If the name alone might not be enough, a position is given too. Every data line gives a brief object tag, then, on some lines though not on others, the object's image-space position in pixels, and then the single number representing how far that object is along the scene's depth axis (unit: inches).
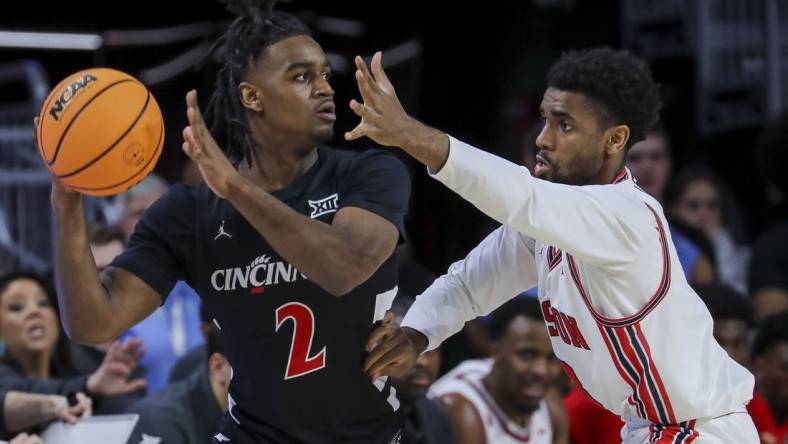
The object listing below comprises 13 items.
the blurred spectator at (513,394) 526.3
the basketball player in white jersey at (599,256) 283.7
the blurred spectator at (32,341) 454.3
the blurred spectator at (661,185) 594.9
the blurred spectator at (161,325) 543.2
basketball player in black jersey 323.3
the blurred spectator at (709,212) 661.9
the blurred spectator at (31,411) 418.9
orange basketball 313.4
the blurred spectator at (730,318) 533.3
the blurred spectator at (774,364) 533.6
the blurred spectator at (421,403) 487.2
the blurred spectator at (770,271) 591.7
